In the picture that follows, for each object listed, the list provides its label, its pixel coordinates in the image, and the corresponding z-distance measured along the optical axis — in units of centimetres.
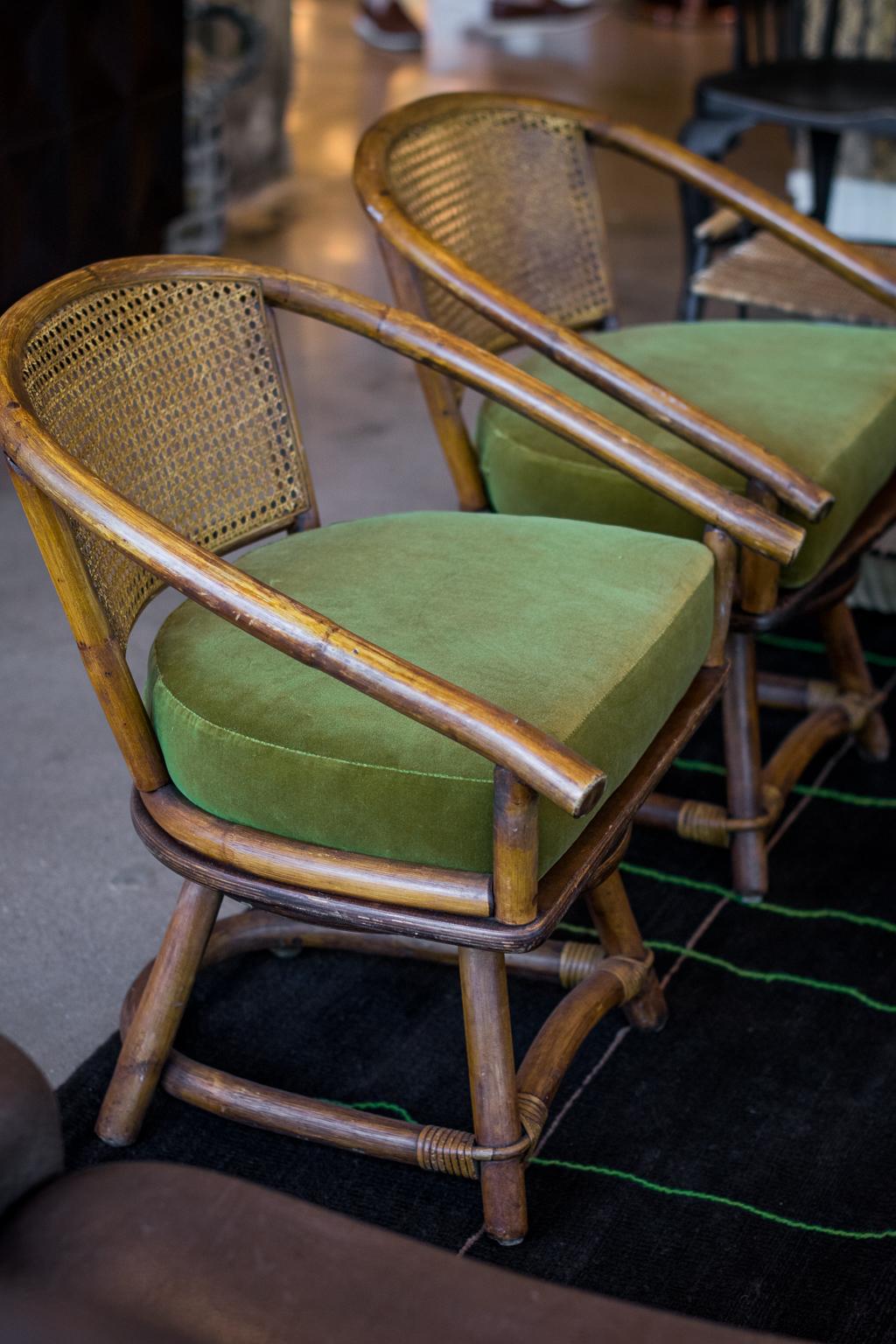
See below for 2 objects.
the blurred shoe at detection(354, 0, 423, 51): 754
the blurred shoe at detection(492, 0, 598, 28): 824
